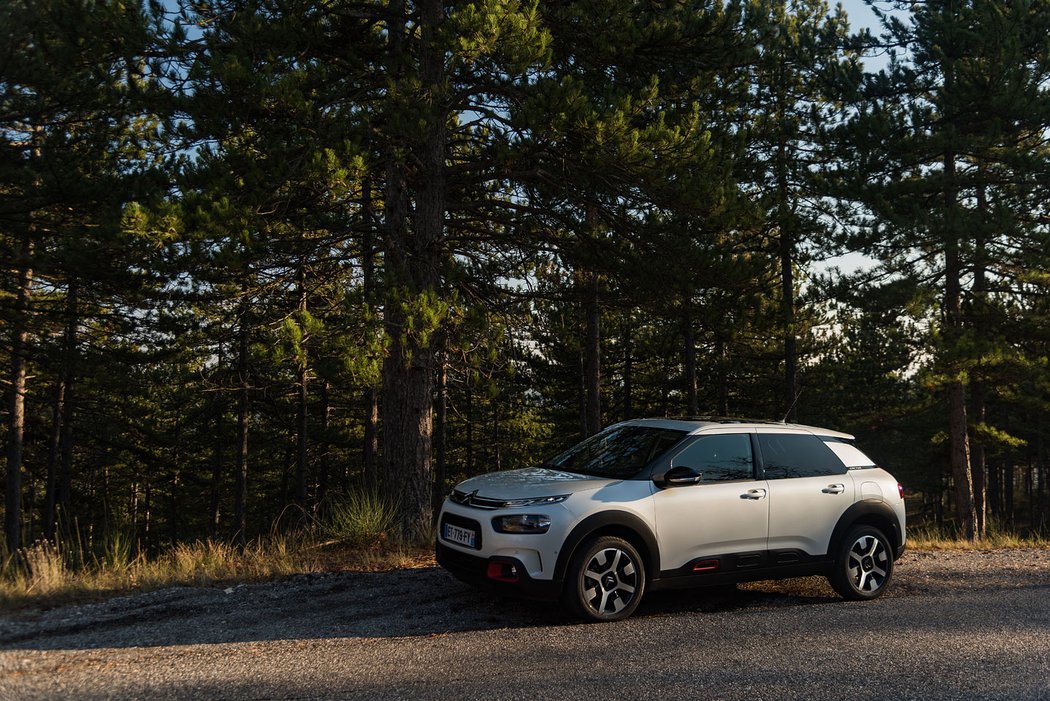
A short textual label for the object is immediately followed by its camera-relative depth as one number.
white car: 6.23
